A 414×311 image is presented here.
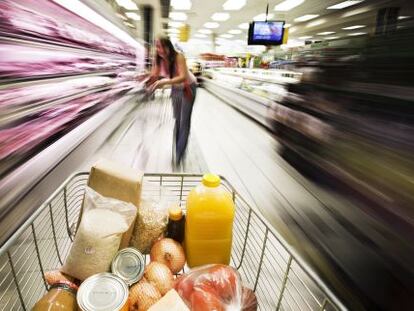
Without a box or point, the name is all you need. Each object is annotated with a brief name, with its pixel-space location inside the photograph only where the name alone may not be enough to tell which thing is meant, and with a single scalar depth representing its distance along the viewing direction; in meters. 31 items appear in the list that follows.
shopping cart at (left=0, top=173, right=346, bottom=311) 0.51
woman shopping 2.81
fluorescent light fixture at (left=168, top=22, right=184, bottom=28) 14.79
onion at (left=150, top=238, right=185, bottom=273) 0.84
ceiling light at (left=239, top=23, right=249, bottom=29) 14.56
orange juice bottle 0.88
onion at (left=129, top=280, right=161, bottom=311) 0.67
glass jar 0.61
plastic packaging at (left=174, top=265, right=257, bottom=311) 0.65
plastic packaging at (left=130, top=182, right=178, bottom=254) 0.90
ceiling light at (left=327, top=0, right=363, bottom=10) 9.81
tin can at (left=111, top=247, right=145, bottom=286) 0.73
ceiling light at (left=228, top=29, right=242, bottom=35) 16.53
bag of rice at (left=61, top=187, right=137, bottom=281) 0.72
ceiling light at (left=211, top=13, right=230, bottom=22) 12.26
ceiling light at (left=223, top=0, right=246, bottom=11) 9.98
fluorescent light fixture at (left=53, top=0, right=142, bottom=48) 2.71
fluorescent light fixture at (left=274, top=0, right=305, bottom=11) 9.85
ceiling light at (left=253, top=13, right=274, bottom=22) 12.17
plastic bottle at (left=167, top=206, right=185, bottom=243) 0.93
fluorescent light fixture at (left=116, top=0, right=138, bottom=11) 10.73
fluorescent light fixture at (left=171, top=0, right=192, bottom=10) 10.18
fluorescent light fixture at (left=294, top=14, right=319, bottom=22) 12.23
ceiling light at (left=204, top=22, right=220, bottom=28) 14.60
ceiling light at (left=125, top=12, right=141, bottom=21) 12.89
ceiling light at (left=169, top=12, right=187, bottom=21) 12.38
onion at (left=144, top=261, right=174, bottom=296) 0.73
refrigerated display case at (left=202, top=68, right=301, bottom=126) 7.00
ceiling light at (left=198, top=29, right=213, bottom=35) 17.05
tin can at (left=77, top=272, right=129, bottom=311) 0.59
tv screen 9.76
